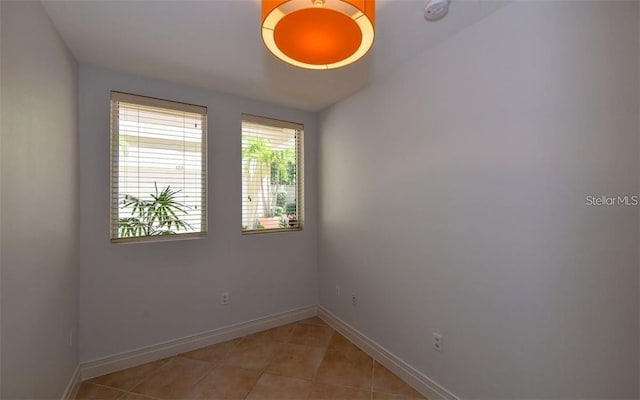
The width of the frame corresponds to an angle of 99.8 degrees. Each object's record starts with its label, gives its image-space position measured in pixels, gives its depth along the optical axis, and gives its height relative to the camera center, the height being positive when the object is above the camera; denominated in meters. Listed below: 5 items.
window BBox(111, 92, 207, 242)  2.28 +0.31
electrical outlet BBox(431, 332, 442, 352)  1.90 -1.00
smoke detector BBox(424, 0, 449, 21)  1.47 +1.08
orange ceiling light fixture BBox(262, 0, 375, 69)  1.05 +0.74
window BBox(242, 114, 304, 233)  2.91 +0.31
